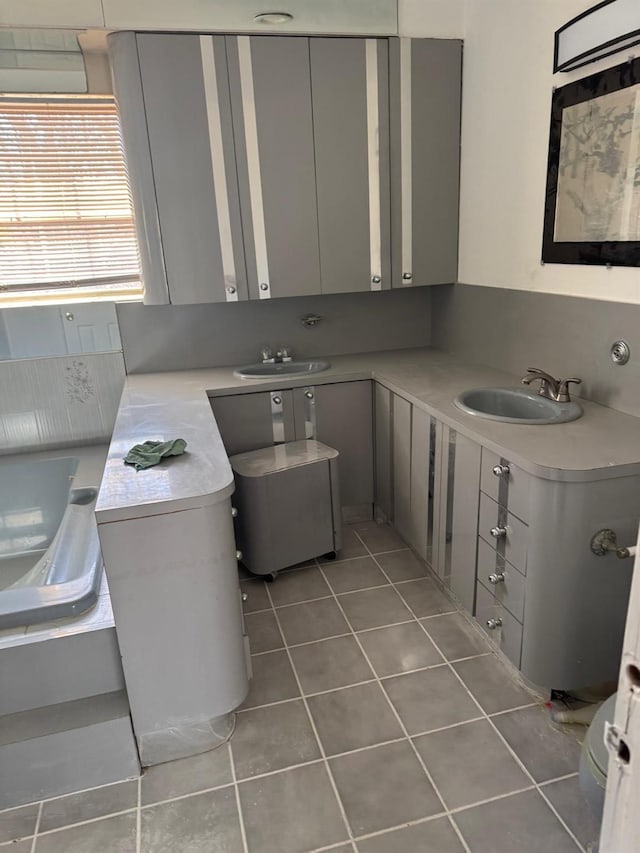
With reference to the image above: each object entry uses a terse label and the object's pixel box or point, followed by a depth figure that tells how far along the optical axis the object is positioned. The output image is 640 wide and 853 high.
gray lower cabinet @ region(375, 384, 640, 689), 1.62
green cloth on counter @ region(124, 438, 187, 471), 1.77
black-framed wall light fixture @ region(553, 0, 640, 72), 1.74
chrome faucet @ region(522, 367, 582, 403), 2.09
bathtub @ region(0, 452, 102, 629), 1.63
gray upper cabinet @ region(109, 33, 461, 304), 2.47
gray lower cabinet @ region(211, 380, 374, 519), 2.70
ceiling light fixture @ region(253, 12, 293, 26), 2.47
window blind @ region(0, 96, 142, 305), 2.65
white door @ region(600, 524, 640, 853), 0.54
